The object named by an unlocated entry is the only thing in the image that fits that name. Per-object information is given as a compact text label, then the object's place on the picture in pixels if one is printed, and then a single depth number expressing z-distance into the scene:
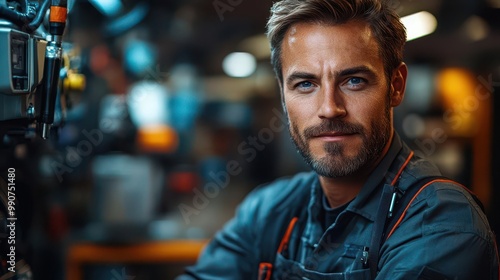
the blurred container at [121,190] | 3.88
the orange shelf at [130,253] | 3.72
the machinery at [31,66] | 1.34
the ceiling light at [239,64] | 5.40
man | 1.35
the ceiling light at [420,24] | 3.55
